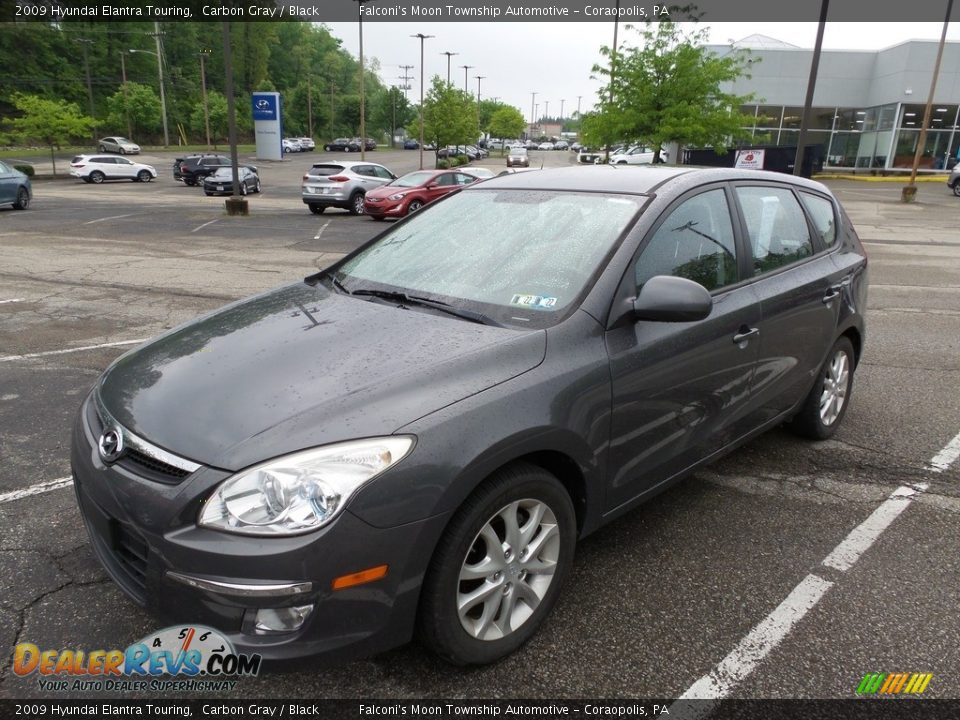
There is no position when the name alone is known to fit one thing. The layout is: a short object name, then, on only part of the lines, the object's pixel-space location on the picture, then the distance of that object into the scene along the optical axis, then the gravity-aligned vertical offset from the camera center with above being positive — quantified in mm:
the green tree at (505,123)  109438 +4086
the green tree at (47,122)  37312 +356
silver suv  21219 -1287
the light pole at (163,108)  63044 +2280
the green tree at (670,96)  20547 +1835
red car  19234 -1276
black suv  34000 -1438
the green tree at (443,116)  50125 +2209
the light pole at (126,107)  60781 +2129
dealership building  37719 +3728
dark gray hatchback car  1949 -853
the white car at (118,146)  53781 -1044
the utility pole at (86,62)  68575 +6901
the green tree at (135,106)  60781 +2249
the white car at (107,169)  34562 -1848
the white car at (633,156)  43947 -7
